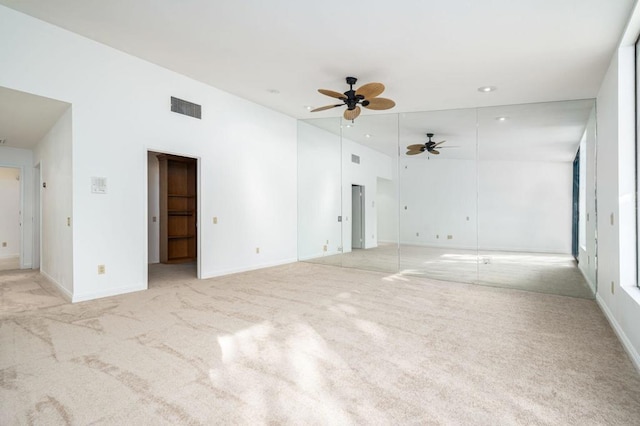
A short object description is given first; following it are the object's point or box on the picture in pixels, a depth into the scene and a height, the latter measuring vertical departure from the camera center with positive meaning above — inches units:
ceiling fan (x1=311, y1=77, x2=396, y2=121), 168.7 +61.1
